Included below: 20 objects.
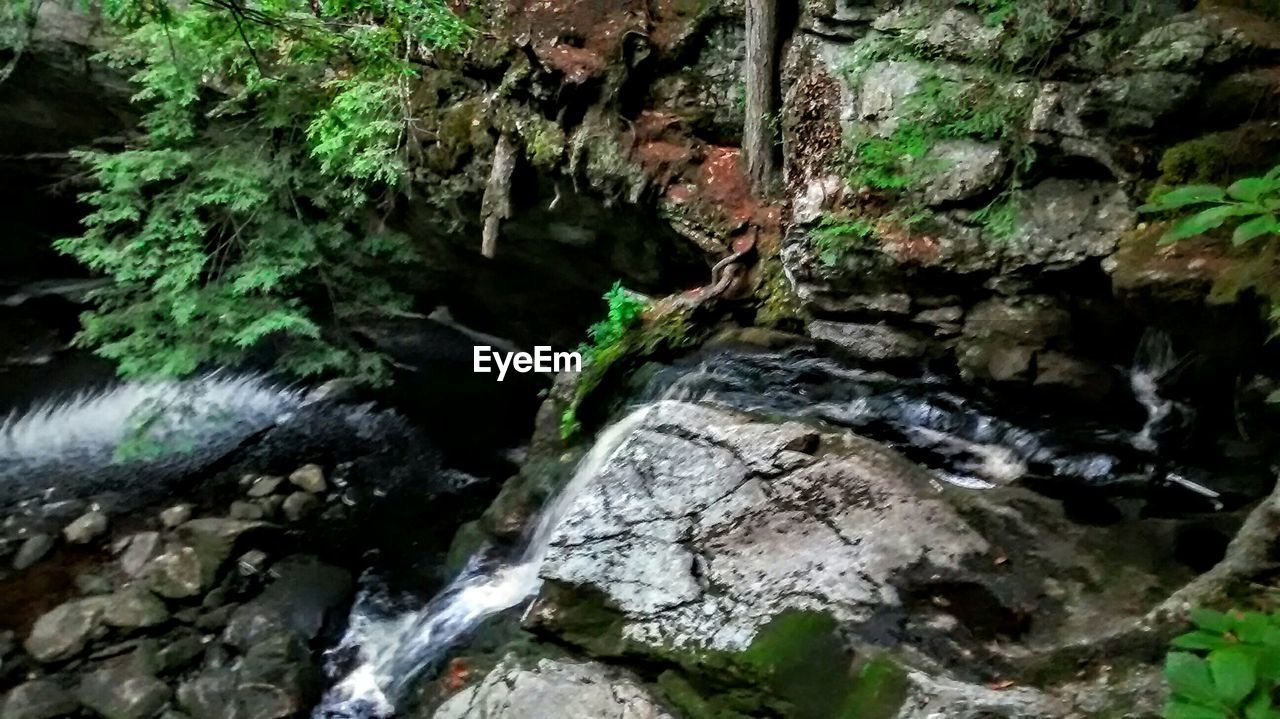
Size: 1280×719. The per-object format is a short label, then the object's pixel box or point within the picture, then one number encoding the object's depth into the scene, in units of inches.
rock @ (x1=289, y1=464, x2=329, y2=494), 314.8
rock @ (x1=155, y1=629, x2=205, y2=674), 221.8
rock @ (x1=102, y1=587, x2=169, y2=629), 232.5
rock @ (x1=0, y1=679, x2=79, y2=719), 202.8
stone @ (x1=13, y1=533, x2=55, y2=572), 264.3
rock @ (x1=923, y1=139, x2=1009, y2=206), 216.4
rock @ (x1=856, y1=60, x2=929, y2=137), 236.4
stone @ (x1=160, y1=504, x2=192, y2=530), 287.4
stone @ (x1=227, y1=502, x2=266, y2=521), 293.4
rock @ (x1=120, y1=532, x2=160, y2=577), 261.9
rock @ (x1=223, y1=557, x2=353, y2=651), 233.8
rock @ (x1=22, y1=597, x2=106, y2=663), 223.0
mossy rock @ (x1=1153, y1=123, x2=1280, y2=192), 165.6
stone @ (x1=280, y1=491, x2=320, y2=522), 300.2
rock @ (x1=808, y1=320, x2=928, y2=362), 237.6
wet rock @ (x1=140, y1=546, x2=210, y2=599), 245.0
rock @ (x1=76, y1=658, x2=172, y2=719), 206.4
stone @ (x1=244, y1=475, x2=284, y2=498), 308.1
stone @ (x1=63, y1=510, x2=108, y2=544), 276.8
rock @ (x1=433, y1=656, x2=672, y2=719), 140.9
